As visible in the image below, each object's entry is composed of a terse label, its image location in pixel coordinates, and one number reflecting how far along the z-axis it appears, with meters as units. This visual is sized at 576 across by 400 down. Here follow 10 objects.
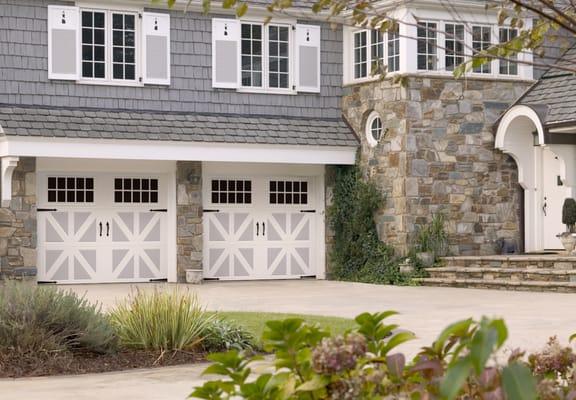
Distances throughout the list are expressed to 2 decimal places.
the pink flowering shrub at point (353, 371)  3.52
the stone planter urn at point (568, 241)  20.02
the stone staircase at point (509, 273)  18.62
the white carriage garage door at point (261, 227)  21.53
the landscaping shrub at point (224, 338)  10.38
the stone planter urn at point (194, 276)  20.58
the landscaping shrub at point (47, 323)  9.41
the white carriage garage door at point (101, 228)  20.09
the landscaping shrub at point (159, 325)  10.05
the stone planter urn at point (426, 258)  20.41
